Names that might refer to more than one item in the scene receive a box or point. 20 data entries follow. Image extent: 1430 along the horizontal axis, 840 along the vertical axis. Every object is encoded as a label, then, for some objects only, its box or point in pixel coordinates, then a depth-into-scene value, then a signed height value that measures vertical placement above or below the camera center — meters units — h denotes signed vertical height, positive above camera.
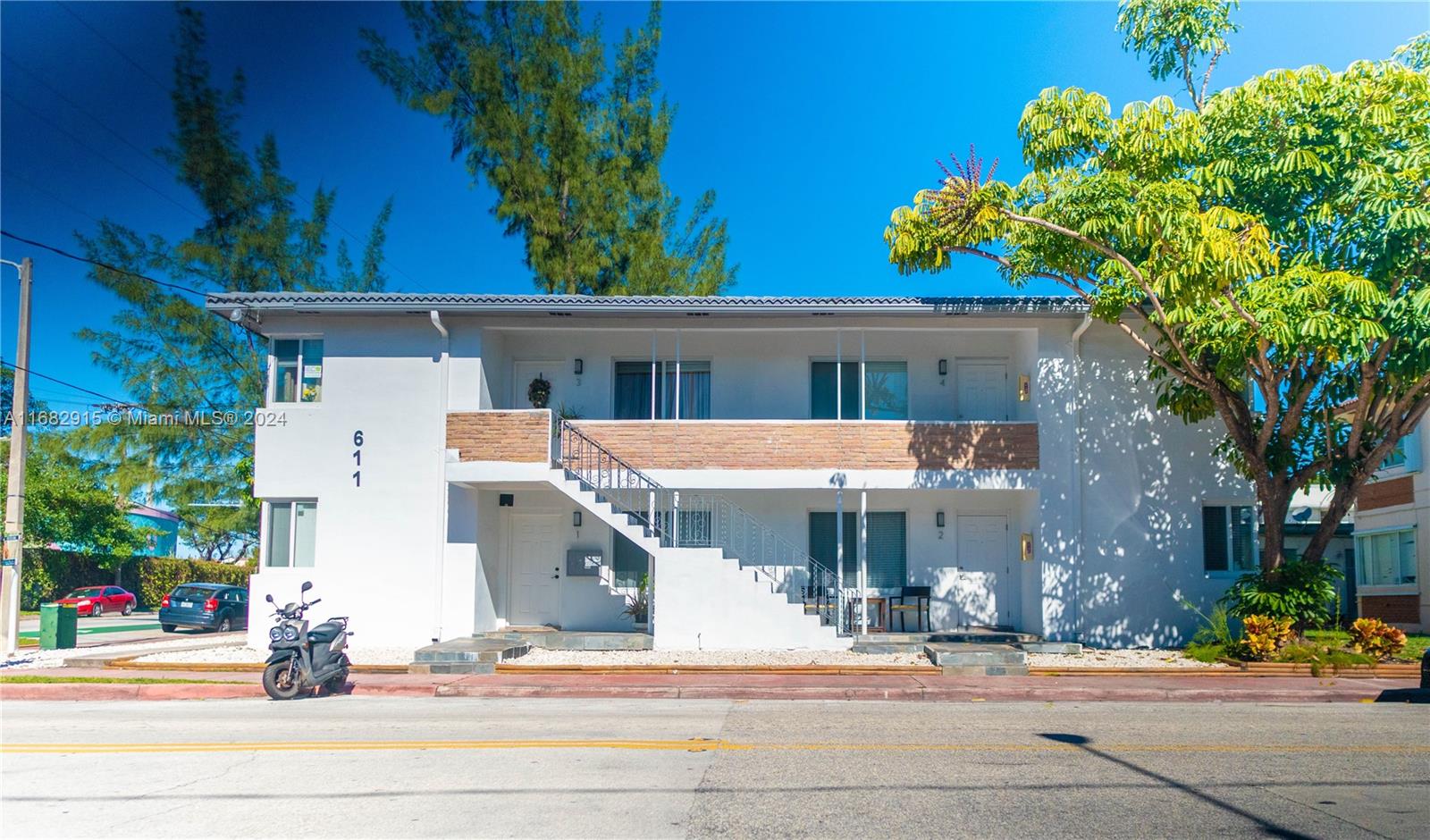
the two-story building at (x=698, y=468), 19.58 +1.01
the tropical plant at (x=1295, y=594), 17.30 -1.03
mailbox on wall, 21.61 -0.74
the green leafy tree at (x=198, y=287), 32.28 +6.57
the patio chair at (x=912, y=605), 20.92 -1.46
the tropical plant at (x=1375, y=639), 17.11 -1.69
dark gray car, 28.27 -2.10
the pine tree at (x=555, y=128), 31.62 +11.27
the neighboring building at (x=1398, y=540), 24.56 -0.28
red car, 36.78 -2.59
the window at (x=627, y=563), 21.86 -0.73
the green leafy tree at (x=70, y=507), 38.25 +0.57
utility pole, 18.77 +0.44
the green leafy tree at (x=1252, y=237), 14.92 +4.16
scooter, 13.84 -1.64
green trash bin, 20.97 -1.94
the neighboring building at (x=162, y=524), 65.75 +0.00
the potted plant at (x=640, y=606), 21.27 -1.53
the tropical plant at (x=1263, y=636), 16.80 -1.62
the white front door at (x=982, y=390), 21.75 +2.64
